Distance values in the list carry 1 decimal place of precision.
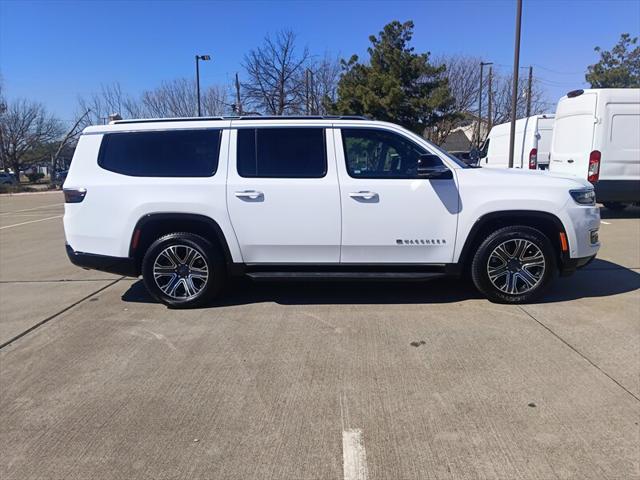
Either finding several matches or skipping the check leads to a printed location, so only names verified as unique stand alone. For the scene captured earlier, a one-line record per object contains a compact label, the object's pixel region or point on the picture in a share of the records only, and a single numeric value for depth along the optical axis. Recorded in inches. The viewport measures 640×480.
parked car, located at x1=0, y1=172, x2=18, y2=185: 1595.7
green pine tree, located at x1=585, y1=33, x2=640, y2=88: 1473.9
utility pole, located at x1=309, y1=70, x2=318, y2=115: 1203.3
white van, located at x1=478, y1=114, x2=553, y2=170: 633.0
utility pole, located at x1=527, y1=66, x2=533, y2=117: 1321.9
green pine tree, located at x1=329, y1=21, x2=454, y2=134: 988.8
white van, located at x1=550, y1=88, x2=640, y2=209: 403.2
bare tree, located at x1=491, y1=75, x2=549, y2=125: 1507.8
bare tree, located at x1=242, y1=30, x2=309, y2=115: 1193.4
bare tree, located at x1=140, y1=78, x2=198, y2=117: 1451.8
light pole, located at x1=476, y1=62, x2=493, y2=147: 1348.9
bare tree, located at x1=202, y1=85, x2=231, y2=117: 1434.5
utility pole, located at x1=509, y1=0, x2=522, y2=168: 645.3
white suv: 195.3
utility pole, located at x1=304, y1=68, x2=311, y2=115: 1141.1
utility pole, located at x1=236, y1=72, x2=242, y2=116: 1254.3
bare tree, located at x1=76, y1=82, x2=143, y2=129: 1517.0
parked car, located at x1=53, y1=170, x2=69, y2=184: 1604.3
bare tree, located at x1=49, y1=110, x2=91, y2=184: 1697.8
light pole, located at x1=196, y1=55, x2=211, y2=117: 1115.3
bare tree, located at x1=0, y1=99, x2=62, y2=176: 1729.8
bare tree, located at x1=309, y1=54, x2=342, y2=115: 1218.4
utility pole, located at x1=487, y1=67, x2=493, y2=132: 1285.7
